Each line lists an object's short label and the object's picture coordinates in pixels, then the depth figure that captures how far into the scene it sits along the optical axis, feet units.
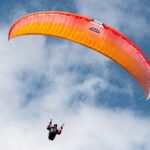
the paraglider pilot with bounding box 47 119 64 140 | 142.51
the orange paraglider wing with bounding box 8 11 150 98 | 138.82
